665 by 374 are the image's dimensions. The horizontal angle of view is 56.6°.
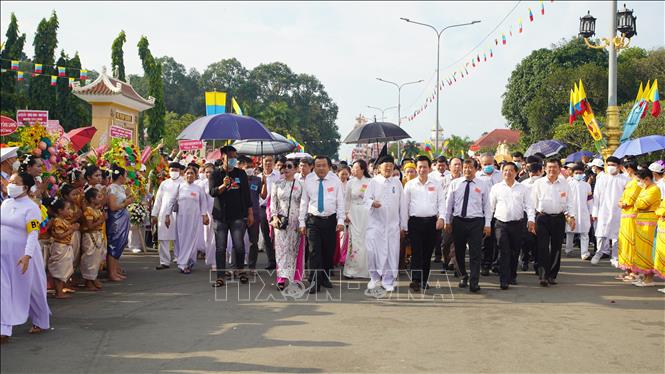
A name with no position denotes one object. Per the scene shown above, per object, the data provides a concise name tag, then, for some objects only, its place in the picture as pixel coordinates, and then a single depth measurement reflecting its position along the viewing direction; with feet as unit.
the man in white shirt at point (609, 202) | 38.52
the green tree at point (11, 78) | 112.57
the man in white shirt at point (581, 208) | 43.09
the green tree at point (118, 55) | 164.41
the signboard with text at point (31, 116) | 35.24
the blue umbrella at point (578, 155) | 69.38
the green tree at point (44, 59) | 127.54
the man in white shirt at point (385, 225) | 28.73
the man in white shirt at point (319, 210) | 28.60
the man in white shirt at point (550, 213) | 30.50
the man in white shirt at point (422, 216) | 28.76
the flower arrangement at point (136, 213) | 41.73
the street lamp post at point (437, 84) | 102.65
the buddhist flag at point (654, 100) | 53.47
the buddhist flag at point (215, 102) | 60.16
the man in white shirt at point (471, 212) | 28.66
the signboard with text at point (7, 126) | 29.68
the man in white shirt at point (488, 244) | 32.45
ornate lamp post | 53.42
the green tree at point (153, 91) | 164.86
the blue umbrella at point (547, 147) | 56.24
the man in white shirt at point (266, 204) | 36.12
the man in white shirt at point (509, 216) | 29.66
